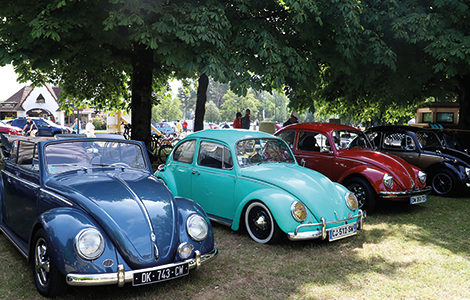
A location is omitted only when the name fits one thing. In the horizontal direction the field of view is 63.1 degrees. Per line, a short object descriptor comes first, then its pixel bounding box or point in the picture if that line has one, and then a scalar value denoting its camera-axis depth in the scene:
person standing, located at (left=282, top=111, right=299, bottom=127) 13.88
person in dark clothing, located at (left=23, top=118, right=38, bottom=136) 19.80
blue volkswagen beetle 3.59
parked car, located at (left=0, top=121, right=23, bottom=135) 25.78
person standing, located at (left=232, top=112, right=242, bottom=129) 16.54
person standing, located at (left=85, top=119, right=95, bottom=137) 22.28
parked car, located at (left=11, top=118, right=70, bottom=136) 30.70
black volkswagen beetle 10.11
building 57.90
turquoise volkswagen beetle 5.50
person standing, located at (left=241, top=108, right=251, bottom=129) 16.47
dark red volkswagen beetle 7.72
